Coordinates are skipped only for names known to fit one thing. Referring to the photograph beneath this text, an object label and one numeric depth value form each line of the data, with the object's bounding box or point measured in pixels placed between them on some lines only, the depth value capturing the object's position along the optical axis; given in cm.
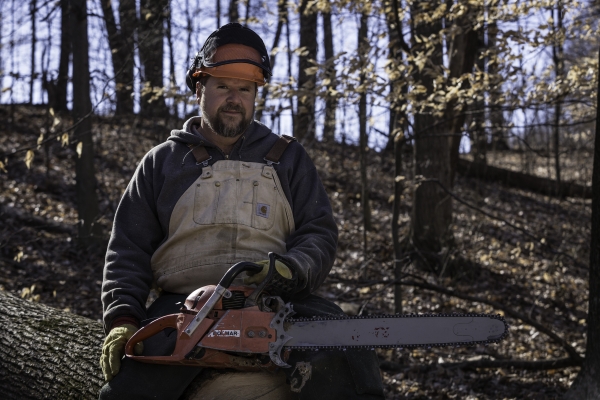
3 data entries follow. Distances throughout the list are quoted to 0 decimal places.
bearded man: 289
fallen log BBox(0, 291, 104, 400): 314
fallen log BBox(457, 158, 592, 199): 1497
